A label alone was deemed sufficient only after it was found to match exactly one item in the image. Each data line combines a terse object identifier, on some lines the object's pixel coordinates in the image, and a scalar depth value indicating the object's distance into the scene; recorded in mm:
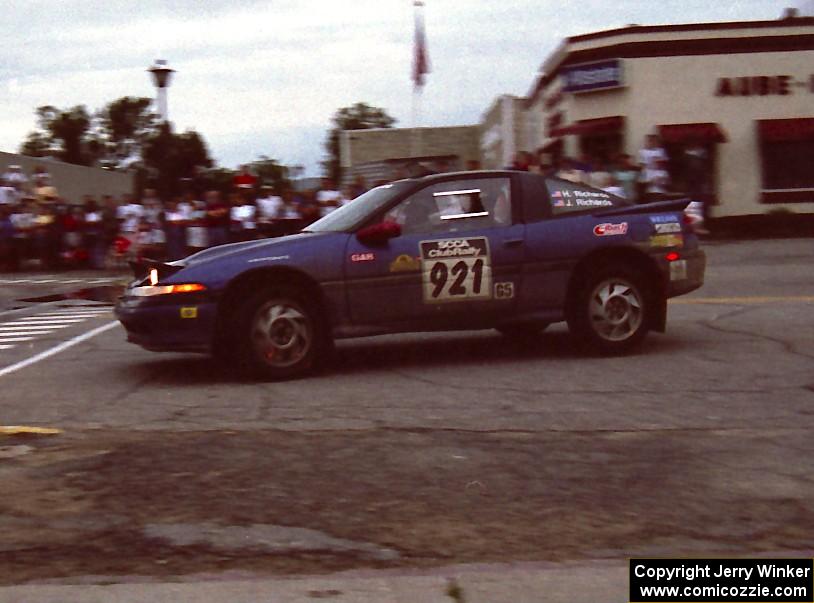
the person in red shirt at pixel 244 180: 21734
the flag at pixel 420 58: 38188
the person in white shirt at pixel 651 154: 22797
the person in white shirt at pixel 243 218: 21672
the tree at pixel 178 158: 95938
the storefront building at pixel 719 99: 31000
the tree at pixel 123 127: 108438
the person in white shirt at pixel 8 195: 24875
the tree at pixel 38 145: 106812
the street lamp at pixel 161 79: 26484
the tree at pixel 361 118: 102375
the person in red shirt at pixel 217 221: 21781
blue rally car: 9266
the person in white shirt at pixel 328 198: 22297
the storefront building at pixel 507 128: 42219
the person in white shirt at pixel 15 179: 25348
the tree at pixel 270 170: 108188
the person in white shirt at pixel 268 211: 21859
